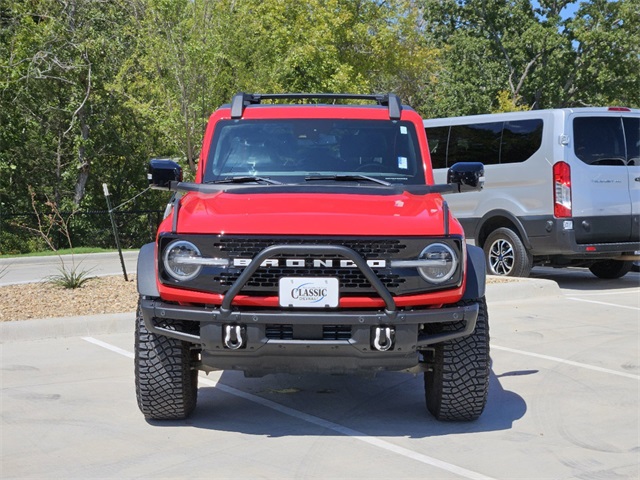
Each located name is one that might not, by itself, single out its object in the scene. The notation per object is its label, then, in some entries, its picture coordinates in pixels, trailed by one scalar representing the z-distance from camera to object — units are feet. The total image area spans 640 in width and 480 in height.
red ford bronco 17.30
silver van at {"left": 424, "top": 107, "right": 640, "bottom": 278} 42.52
